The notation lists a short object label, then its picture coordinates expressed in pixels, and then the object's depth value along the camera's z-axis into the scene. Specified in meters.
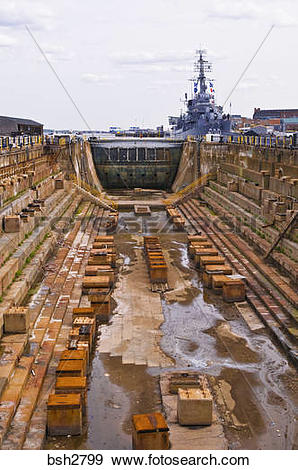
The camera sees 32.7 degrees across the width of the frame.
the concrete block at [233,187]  34.34
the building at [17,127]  44.81
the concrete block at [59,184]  37.12
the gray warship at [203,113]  73.19
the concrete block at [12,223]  20.42
